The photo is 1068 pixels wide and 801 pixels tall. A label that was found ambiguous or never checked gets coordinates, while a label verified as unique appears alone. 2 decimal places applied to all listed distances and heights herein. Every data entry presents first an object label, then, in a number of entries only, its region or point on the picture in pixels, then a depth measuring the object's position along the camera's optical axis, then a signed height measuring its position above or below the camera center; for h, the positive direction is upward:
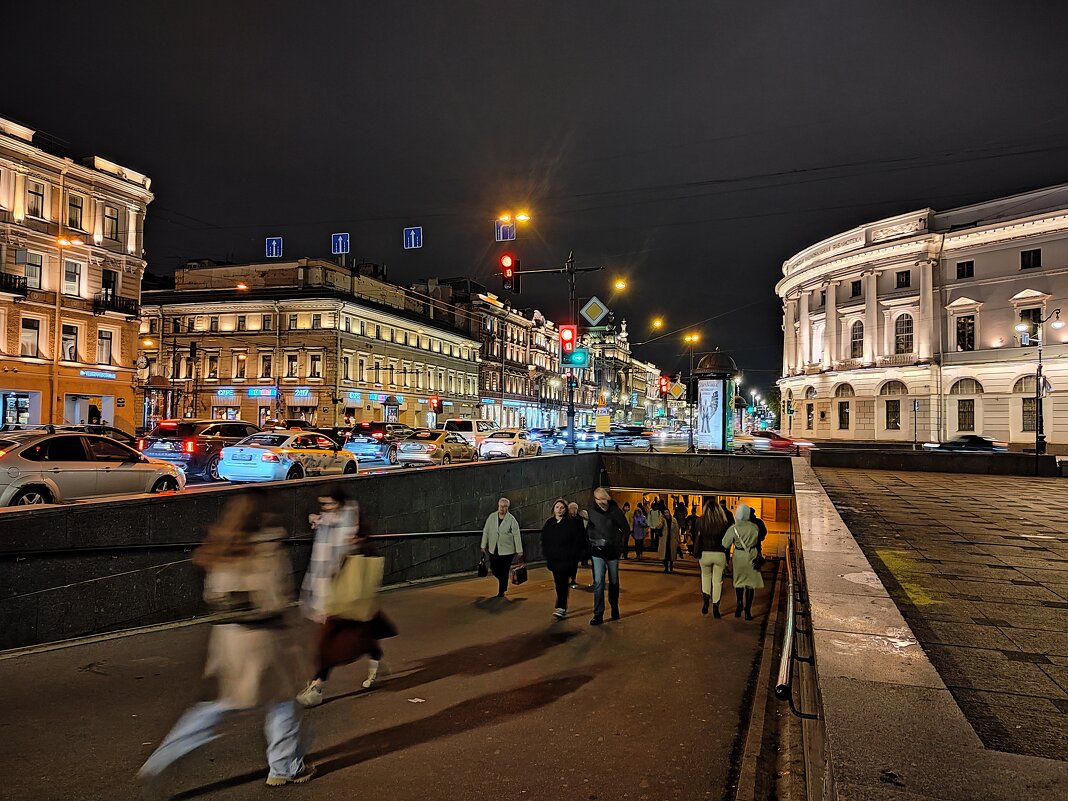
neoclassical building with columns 47.00 +7.23
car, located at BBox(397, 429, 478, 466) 26.06 -1.25
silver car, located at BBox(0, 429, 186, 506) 10.46 -0.90
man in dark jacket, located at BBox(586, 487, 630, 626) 9.87 -1.79
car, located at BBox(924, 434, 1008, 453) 36.41 -1.59
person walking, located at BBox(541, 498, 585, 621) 10.27 -1.99
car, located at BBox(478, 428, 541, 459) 30.81 -1.35
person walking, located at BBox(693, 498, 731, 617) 11.07 -2.17
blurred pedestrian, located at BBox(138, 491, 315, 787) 4.31 -1.37
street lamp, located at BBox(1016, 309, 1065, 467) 27.51 +1.14
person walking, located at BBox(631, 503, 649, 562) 20.41 -3.45
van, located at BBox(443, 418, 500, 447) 35.75 -0.68
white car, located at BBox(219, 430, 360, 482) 17.83 -1.12
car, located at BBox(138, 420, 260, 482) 19.66 -0.89
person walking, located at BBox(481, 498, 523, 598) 11.80 -2.23
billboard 28.95 +0.09
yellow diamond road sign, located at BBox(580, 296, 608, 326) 22.55 +3.49
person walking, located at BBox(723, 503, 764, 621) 10.85 -2.14
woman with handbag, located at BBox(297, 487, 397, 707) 5.40 -1.40
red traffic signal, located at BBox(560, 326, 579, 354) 25.81 +2.97
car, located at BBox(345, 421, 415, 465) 29.22 -1.36
